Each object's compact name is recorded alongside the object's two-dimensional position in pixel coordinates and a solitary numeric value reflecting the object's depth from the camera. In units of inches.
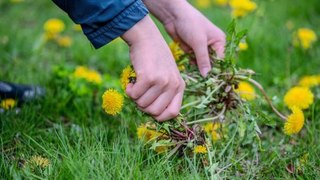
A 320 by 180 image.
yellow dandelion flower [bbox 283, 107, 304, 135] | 59.6
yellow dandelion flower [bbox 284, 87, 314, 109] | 68.9
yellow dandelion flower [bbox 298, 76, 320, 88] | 84.6
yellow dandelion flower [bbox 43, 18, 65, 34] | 103.3
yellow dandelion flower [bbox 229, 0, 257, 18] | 89.7
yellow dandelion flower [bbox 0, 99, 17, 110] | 69.5
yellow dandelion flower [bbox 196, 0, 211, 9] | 133.5
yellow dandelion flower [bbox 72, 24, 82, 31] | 120.6
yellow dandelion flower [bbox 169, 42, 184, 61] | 69.4
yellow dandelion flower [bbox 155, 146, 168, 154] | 58.3
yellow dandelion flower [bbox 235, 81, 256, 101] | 74.8
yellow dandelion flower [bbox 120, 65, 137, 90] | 53.8
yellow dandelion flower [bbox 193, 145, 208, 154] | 55.2
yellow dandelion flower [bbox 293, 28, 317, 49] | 99.0
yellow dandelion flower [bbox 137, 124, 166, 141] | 58.4
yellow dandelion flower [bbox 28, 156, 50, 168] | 53.8
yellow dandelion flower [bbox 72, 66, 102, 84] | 81.2
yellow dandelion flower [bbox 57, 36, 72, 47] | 110.6
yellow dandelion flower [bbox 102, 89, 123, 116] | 54.4
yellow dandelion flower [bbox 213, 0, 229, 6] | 118.6
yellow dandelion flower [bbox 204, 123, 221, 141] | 63.9
